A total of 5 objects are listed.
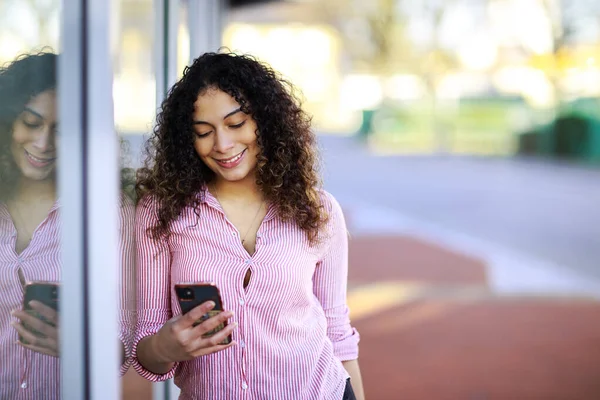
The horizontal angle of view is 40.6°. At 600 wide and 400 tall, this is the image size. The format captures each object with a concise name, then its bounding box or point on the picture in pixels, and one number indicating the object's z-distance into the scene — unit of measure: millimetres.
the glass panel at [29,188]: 1376
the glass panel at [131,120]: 1747
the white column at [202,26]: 3443
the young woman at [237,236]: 1735
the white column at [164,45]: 2650
